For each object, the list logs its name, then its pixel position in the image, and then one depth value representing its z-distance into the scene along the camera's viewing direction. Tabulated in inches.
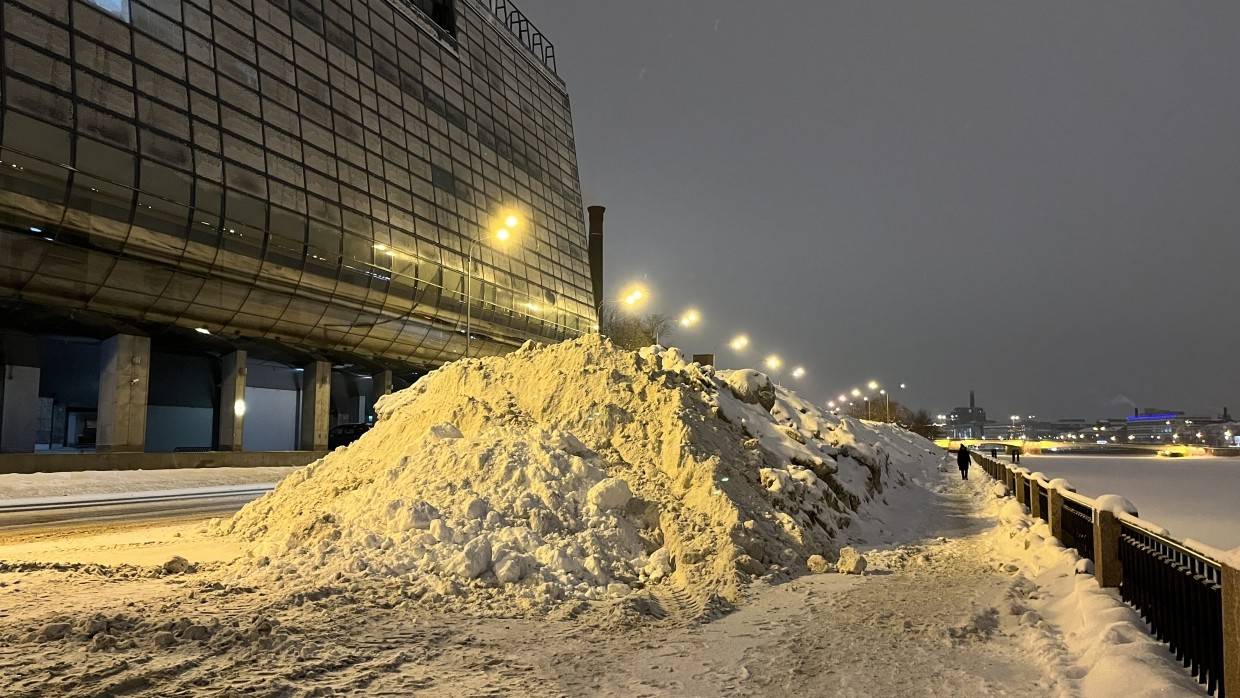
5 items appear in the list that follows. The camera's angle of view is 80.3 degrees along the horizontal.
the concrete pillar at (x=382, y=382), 1662.2
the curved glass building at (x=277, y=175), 982.4
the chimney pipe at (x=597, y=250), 2640.3
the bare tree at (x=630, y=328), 2411.4
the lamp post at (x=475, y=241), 1754.4
